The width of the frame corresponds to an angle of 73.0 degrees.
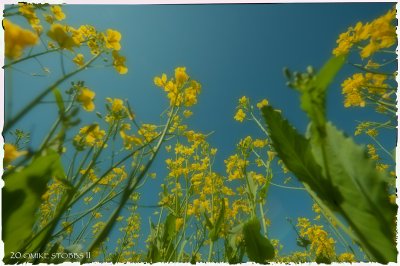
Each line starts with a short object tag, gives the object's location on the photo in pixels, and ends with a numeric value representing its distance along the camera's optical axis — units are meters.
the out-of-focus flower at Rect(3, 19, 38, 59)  0.16
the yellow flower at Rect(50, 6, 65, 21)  0.32
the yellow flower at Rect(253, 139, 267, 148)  0.53
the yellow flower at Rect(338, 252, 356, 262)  0.60
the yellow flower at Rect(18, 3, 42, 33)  0.27
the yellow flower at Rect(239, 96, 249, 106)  0.57
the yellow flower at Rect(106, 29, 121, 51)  0.30
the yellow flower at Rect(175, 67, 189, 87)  0.33
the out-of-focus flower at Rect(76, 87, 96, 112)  0.22
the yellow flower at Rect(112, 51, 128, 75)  0.28
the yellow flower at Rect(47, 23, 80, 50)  0.21
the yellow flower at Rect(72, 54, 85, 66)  0.29
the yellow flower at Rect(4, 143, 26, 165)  0.17
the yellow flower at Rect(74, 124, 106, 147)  0.24
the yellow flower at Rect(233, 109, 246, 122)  0.57
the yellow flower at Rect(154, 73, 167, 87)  0.34
